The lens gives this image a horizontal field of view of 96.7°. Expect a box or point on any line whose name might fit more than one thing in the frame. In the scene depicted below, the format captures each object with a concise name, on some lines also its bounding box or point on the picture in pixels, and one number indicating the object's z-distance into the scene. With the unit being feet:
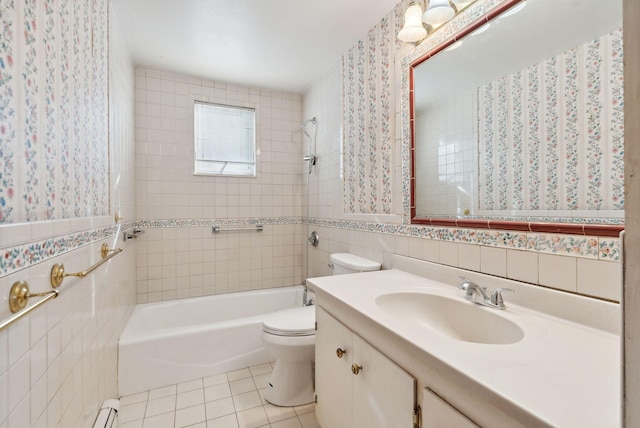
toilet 5.26
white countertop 1.61
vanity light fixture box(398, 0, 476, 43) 4.27
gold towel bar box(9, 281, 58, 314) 2.22
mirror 2.74
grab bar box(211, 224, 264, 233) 8.74
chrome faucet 3.24
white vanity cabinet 2.60
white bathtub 5.88
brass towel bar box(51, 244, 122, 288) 2.82
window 8.73
